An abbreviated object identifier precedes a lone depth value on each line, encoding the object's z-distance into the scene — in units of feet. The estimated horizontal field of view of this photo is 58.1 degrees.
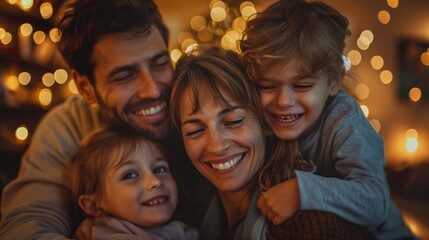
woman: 1.91
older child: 1.75
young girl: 2.03
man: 2.13
